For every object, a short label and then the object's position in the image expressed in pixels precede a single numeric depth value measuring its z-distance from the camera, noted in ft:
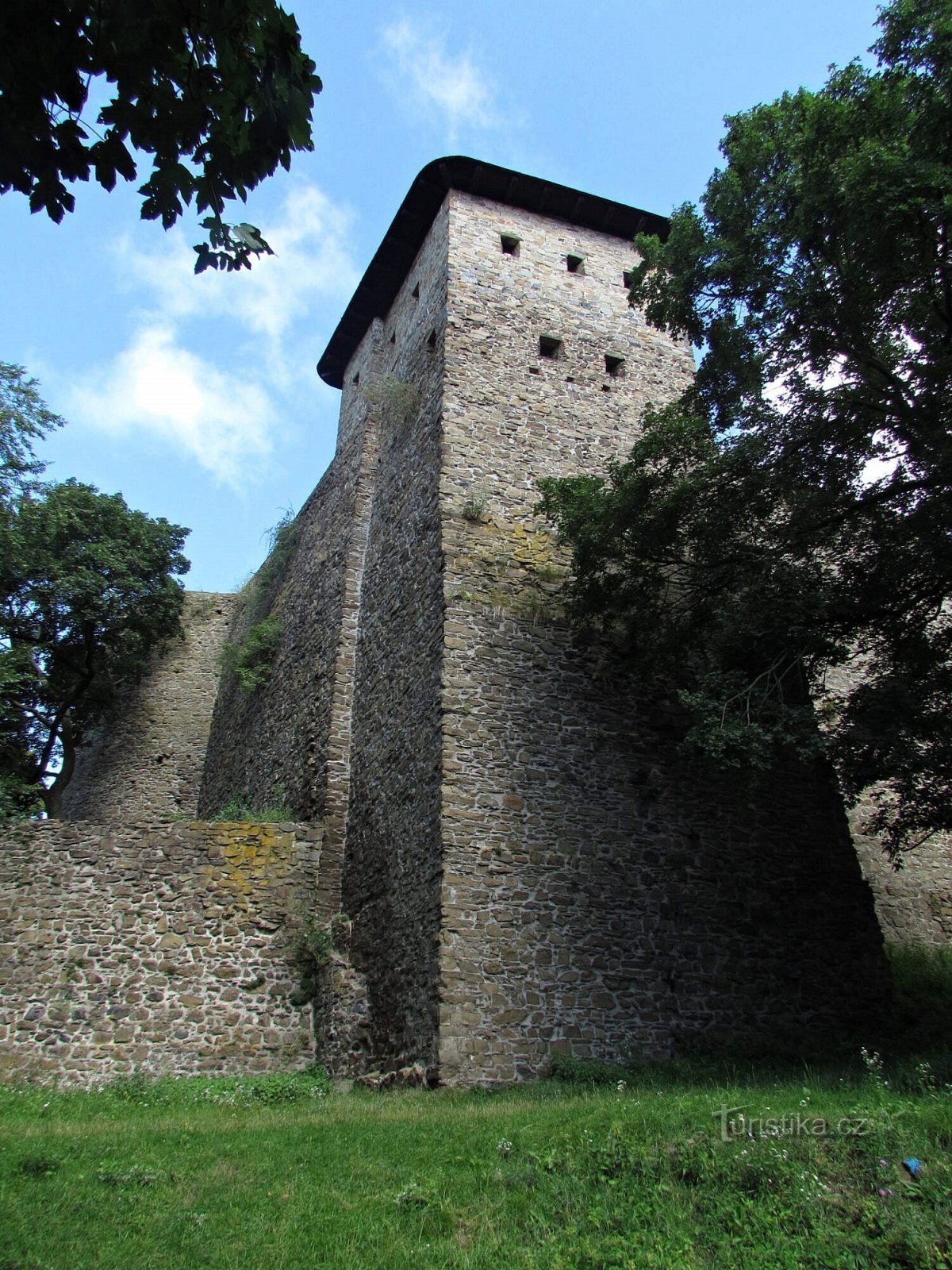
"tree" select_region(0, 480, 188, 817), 56.03
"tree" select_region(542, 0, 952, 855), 26.00
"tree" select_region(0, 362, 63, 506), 51.36
